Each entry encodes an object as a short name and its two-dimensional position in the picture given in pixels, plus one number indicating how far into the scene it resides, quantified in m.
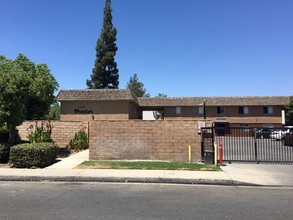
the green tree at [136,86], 55.56
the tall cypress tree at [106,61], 40.73
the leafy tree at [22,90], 11.03
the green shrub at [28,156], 9.75
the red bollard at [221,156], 9.99
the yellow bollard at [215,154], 9.95
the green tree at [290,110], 33.50
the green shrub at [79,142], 15.19
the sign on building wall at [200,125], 10.86
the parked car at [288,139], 16.64
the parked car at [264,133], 11.97
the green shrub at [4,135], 15.74
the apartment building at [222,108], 34.69
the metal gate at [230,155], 10.74
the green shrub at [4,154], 10.71
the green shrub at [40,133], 14.97
